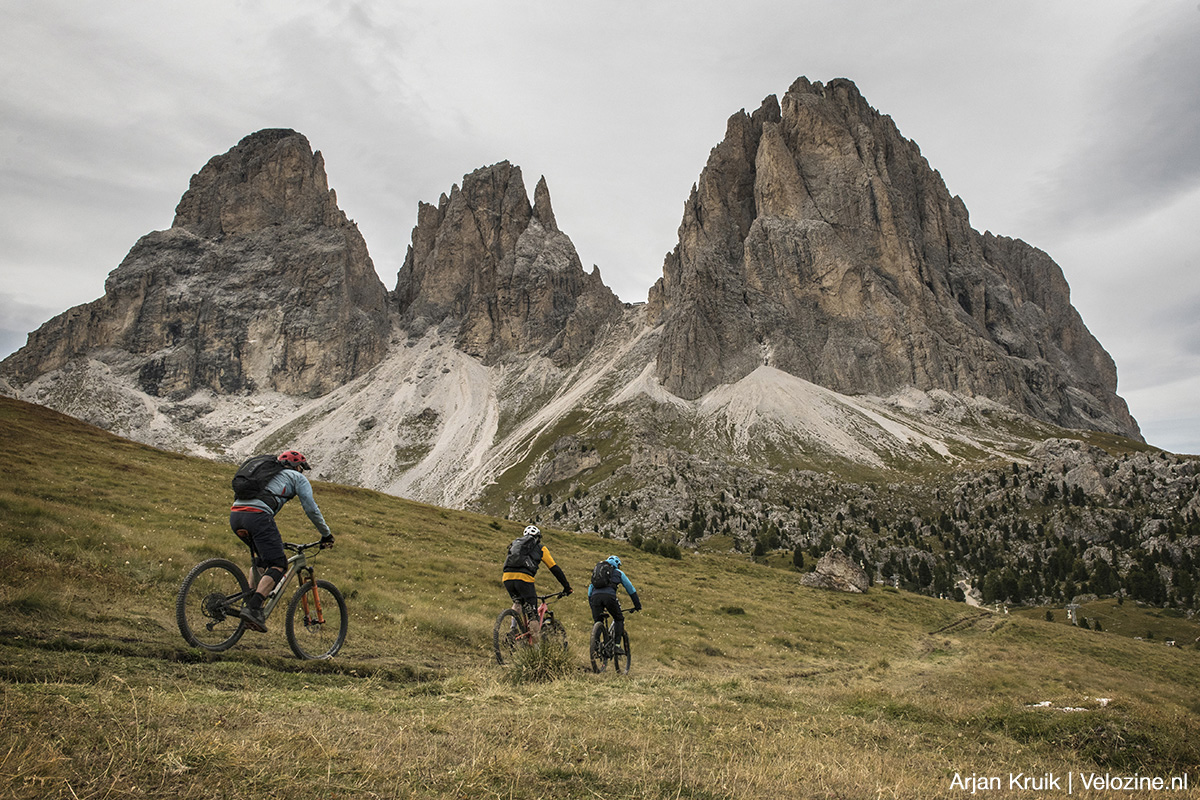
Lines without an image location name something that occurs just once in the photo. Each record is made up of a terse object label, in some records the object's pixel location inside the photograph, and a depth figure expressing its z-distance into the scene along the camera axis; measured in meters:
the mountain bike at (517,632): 15.13
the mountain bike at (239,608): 10.82
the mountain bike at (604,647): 16.27
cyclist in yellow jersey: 15.23
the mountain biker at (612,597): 16.83
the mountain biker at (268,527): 11.20
